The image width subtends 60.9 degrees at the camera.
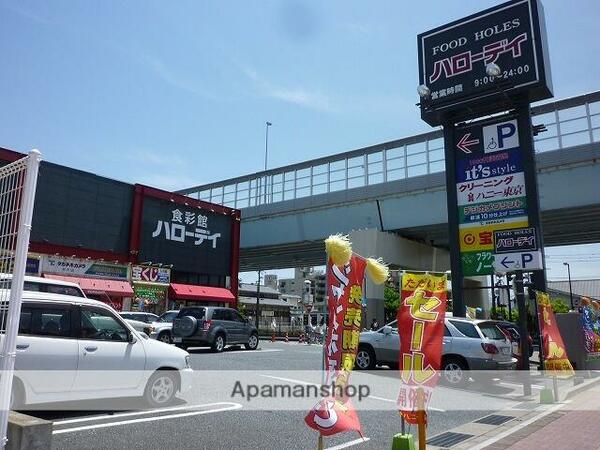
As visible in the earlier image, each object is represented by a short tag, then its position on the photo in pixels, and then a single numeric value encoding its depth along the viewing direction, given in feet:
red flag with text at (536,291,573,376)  34.55
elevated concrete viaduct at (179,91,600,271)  71.15
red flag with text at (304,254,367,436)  15.56
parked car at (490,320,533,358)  42.75
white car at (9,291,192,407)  21.48
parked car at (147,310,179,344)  60.13
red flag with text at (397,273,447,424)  17.81
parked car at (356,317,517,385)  38.37
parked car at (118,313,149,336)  57.88
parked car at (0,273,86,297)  33.77
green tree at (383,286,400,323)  174.14
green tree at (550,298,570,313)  159.39
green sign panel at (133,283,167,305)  88.74
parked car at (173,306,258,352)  57.88
